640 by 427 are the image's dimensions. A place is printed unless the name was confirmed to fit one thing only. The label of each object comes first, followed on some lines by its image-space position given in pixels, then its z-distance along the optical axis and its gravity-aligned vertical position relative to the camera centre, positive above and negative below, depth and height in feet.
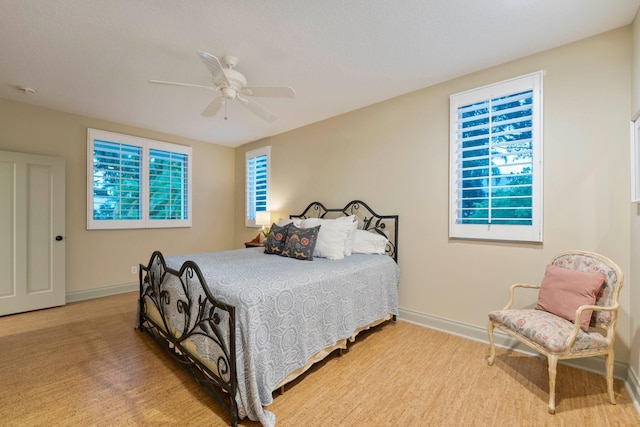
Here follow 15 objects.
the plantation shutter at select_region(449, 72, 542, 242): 8.05 +1.58
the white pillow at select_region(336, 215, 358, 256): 10.14 -0.84
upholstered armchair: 5.78 -2.36
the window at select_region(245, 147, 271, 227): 16.88 +1.94
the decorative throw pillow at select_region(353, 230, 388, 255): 10.61 -1.18
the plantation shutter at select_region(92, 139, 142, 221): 13.70 +1.62
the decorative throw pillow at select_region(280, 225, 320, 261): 9.45 -1.03
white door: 11.23 -0.80
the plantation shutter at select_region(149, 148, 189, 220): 15.46 +1.60
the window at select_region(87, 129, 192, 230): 13.67 +1.62
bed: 5.39 -2.31
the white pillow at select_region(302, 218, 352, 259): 9.66 -0.92
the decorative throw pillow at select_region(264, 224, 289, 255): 10.45 -1.04
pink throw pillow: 6.24 -1.84
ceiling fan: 7.33 +3.56
